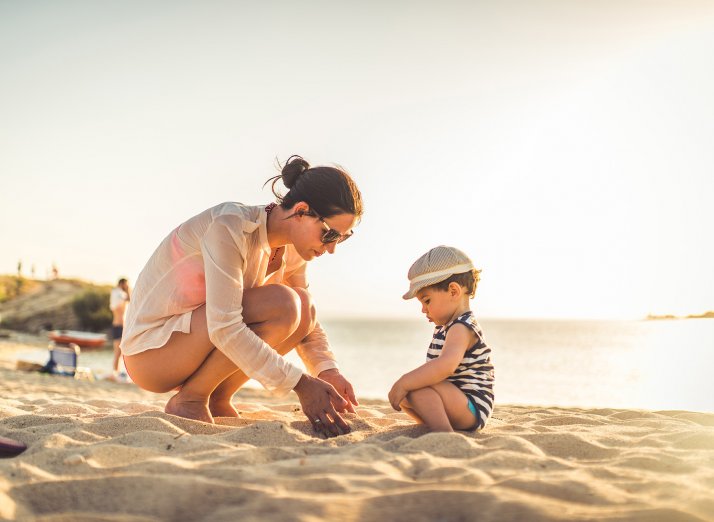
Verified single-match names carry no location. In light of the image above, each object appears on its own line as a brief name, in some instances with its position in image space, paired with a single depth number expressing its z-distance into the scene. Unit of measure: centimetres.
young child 271
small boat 1742
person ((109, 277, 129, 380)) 1092
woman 279
